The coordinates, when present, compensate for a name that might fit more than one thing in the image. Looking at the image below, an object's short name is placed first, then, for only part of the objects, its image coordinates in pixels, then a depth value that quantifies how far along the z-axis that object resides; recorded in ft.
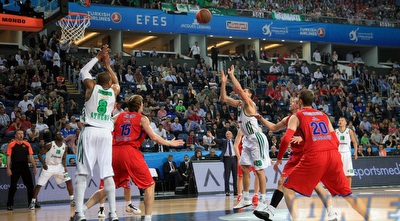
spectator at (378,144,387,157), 79.82
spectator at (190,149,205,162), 68.69
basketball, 65.24
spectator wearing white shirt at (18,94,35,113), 72.13
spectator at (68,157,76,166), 61.04
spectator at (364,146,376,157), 78.95
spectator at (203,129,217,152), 75.36
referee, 53.42
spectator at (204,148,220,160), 69.26
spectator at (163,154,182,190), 68.13
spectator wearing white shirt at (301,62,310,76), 116.98
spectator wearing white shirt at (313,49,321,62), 131.64
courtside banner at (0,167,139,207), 56.18
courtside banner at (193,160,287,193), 66.59
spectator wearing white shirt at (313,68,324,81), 114.93
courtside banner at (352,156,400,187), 74.43
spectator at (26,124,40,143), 65.82
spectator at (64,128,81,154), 64.69
